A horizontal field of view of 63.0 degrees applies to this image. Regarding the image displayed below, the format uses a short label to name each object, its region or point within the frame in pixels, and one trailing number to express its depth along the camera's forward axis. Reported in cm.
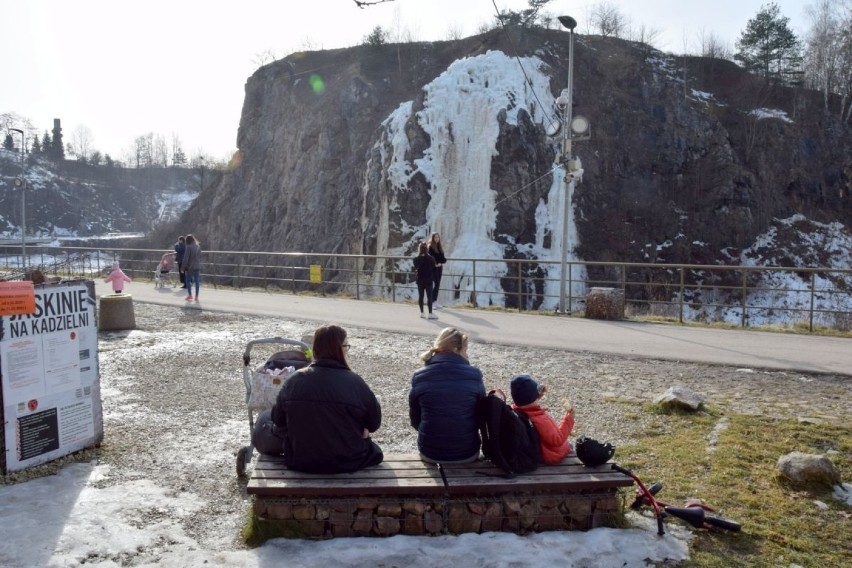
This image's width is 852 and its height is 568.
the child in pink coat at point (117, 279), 1827
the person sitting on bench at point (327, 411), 454
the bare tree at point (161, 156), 13625
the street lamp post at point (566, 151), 1696
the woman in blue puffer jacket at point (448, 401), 479
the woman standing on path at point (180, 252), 2245
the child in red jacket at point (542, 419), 484
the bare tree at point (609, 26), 5197
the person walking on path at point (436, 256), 1617
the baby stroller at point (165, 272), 2386
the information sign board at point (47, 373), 543
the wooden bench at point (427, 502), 438
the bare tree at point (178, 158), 13475
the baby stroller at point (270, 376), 570
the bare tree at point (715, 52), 5012
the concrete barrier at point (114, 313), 1334
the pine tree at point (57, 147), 12431
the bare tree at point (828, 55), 4809
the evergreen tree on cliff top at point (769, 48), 4838
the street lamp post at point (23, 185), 2956
